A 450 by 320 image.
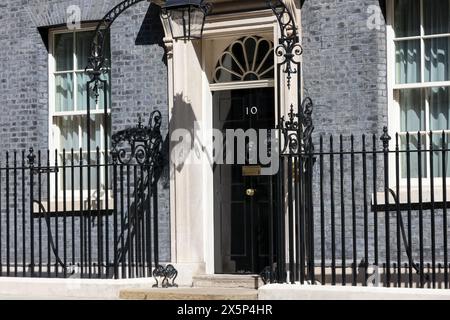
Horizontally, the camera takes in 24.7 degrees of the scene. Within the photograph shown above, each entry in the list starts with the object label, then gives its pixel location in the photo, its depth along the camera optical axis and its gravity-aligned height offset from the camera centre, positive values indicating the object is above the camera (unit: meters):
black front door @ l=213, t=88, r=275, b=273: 12.34 -0.27
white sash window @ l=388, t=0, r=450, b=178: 11.38 +1.13
